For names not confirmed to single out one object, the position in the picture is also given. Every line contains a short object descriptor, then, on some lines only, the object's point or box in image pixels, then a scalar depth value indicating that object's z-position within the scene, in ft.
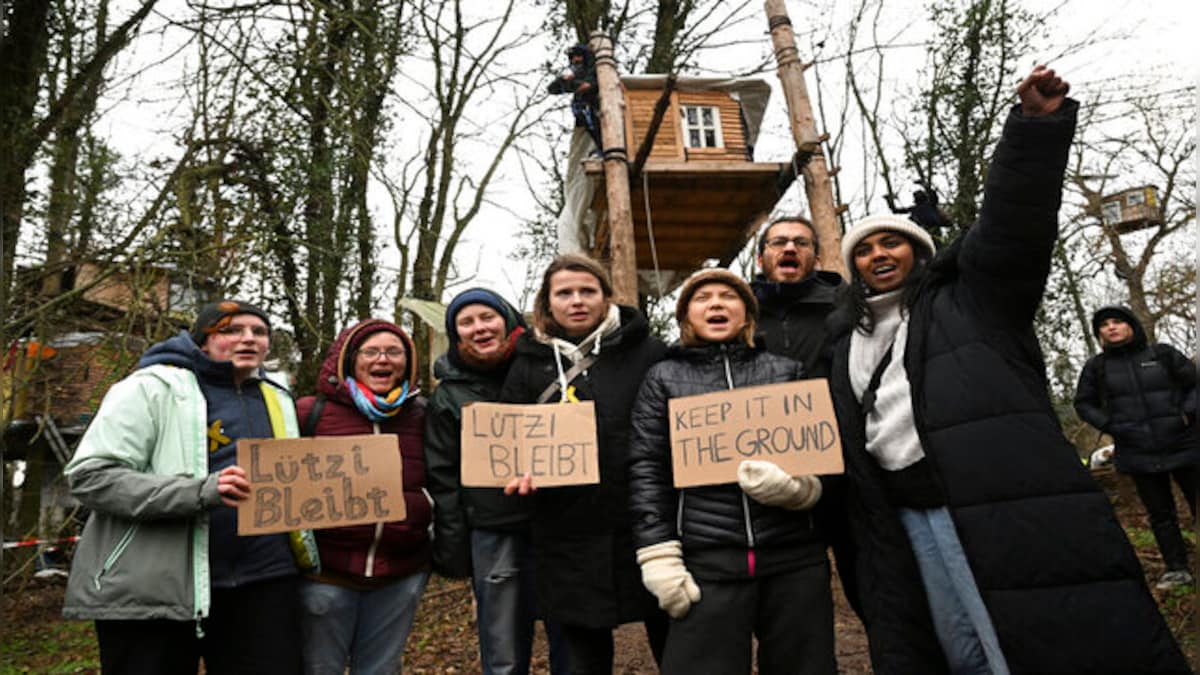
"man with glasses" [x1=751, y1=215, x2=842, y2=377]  9.12
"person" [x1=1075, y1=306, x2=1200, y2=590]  16.80
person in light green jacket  7.02
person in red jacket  8.35
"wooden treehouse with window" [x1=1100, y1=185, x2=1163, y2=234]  49.85
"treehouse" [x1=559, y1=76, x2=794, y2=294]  17.12
